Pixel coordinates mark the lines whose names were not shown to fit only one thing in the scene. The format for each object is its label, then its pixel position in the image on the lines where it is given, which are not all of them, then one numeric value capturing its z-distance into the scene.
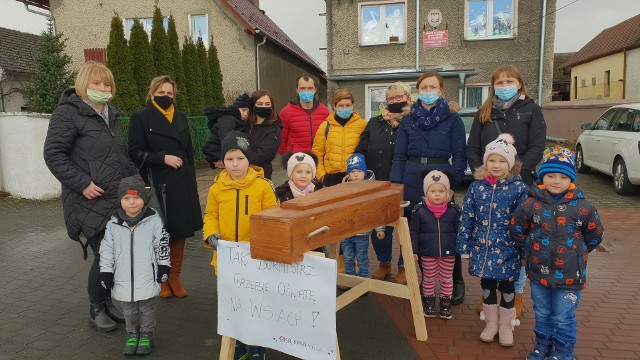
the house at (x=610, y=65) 27.42
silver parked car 9.15
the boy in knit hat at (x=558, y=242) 3.05
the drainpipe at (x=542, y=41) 15.55
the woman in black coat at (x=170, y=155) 4.18
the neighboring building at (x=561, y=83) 41.28
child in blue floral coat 3.49
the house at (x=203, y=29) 18.41
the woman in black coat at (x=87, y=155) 3.50
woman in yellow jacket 4.61
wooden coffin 2.56
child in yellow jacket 3.34
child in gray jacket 3.44
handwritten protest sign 2.67
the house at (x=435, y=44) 15.93
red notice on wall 16.38
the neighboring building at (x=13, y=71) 18.45
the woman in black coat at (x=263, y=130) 4.55
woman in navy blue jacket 4.12
